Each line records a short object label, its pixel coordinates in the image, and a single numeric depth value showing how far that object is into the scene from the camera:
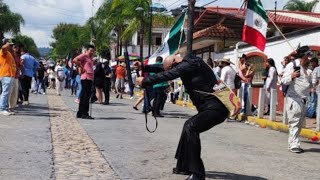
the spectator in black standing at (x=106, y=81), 18.61
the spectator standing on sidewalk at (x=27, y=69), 15.31
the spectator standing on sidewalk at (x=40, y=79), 25.02
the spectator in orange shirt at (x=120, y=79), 24.92
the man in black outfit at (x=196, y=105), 5.99
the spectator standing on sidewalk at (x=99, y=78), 18.06
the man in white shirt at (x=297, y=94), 8.78
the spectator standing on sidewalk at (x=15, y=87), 12.28
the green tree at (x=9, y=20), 68.88
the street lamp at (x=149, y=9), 36.84
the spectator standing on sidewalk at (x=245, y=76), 15.12
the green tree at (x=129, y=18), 39.22
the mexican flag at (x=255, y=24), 13.27
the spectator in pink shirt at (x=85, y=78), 12.40
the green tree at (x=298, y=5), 49.67
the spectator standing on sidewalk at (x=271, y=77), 15.14
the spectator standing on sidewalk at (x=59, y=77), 24.79
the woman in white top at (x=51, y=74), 33.03
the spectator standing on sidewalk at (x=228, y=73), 13.77
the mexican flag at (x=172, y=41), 15.03
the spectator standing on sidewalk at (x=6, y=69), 11.68
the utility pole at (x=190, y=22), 21.42
